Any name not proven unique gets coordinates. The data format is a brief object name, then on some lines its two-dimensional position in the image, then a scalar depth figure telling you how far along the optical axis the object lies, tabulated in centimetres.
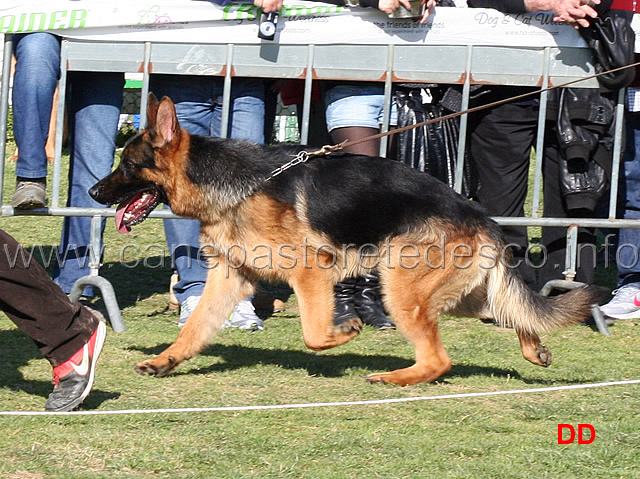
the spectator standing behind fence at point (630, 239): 1325
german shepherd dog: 973
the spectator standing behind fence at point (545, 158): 1238
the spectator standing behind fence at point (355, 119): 1233
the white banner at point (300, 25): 1187
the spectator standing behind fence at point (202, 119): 1242
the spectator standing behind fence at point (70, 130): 1156
